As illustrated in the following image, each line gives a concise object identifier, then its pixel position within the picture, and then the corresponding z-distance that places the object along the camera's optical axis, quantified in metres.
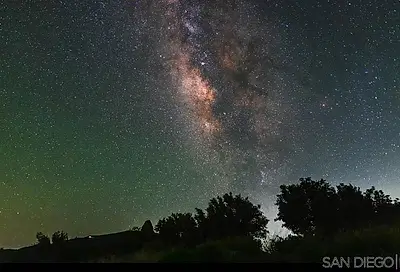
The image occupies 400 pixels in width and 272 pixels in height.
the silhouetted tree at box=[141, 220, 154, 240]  35.02
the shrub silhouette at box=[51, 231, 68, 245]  28.09
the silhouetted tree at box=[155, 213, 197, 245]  30.80
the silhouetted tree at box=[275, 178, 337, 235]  32.16
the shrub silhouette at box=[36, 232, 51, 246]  28.65
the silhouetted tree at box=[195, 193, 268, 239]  32.94
